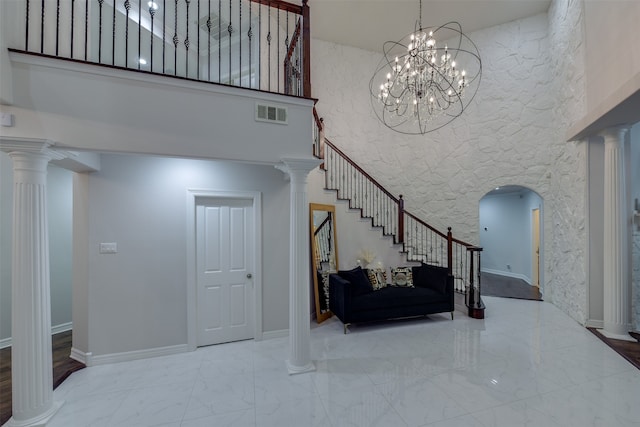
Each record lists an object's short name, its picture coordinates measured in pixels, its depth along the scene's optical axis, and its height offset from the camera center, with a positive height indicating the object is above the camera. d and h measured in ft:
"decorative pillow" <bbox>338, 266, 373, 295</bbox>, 14.66 -3.52
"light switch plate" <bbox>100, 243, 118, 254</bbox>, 10.99 -1.31
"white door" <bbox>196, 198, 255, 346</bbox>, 12.46 -2.52
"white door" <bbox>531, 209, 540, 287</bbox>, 24.70 -3.06
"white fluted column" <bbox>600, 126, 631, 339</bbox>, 12.87 -1.17
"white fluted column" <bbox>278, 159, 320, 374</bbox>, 10.22 -2.12
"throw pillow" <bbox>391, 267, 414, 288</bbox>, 16.43 -3.73
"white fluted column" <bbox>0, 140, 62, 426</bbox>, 7.51 -1.89
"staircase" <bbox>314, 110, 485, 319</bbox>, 18.69 -0.34
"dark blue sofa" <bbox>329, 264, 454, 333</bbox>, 13.98 -4.35
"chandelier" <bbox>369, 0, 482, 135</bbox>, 21.91 +9.83
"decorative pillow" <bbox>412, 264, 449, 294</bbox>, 15.62 -3.68
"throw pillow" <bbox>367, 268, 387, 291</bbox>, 15.98 -3.70
